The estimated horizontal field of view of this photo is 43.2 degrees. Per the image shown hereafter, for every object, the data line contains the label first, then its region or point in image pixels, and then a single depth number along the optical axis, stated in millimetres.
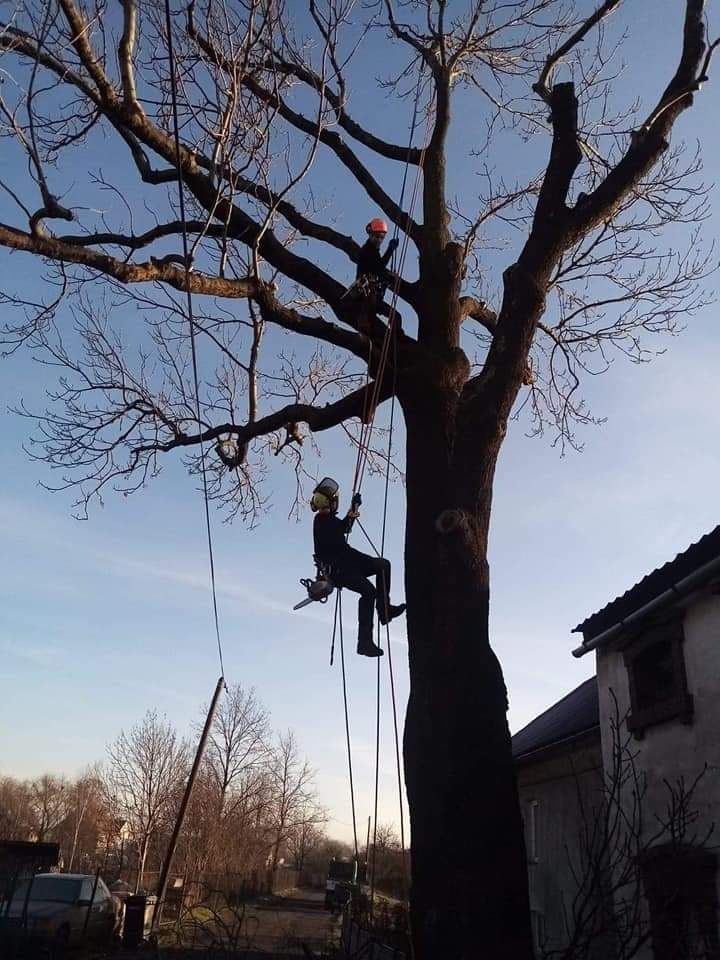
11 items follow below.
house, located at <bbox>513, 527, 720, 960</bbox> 8570
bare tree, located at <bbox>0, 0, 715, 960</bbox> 4195
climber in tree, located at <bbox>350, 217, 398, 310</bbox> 6871
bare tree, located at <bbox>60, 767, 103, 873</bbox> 59875
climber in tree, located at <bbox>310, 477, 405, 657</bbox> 6703
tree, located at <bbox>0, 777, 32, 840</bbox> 57812
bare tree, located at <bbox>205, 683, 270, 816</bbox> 45000
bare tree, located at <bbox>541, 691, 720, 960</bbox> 4066
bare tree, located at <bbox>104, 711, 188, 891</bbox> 38562
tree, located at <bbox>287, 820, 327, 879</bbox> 57688
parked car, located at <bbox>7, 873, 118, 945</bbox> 14320
